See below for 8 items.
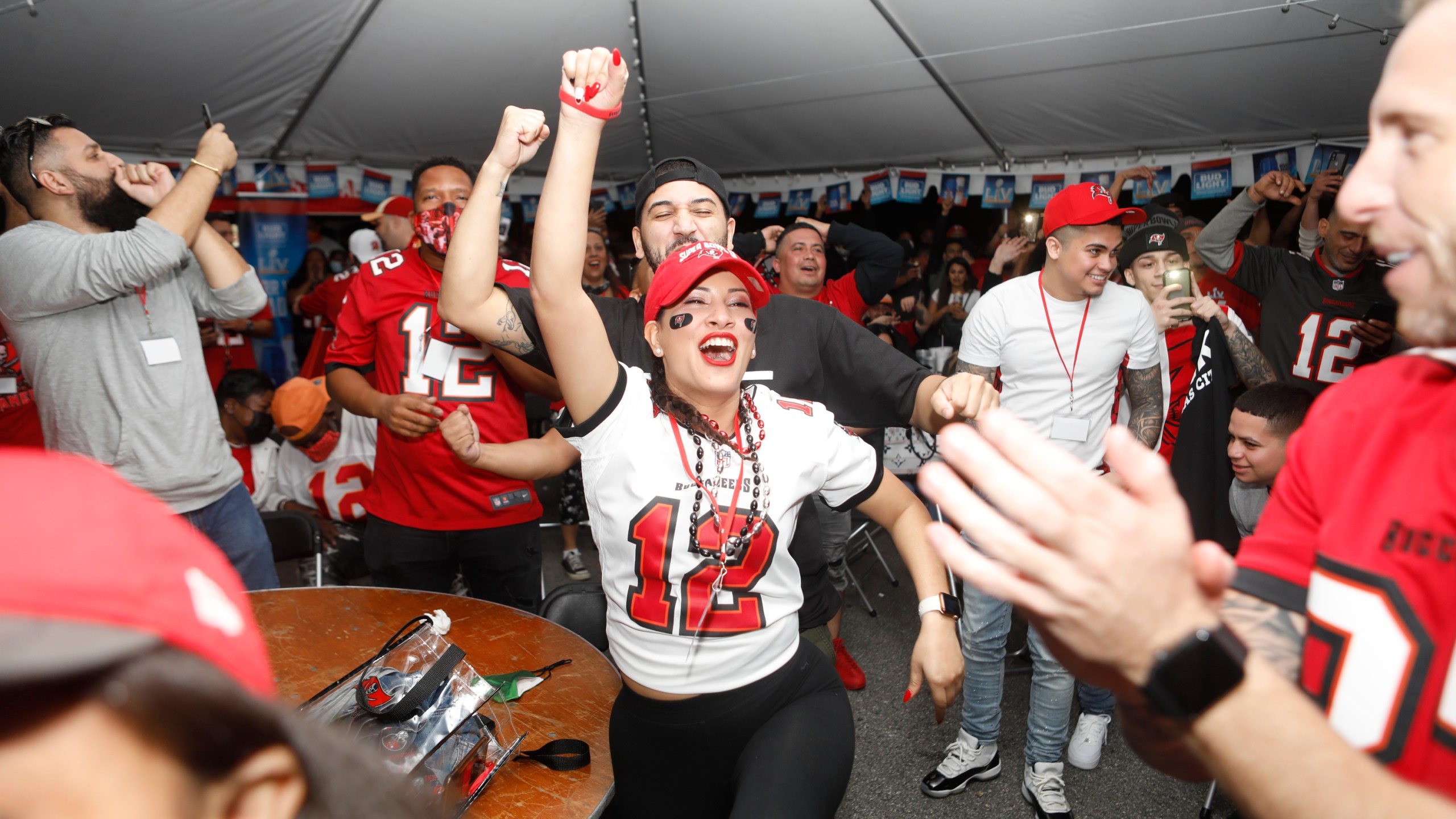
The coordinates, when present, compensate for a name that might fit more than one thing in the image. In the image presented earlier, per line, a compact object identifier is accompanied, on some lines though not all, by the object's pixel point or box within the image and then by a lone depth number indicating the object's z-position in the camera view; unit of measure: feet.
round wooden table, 4.99
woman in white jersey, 5.21
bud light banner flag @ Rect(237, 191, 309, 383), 22.77
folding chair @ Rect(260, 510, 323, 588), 10.78
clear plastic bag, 4.68
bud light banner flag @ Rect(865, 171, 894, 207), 24.99
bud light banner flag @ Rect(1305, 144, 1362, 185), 17.31
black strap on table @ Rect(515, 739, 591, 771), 5.21
